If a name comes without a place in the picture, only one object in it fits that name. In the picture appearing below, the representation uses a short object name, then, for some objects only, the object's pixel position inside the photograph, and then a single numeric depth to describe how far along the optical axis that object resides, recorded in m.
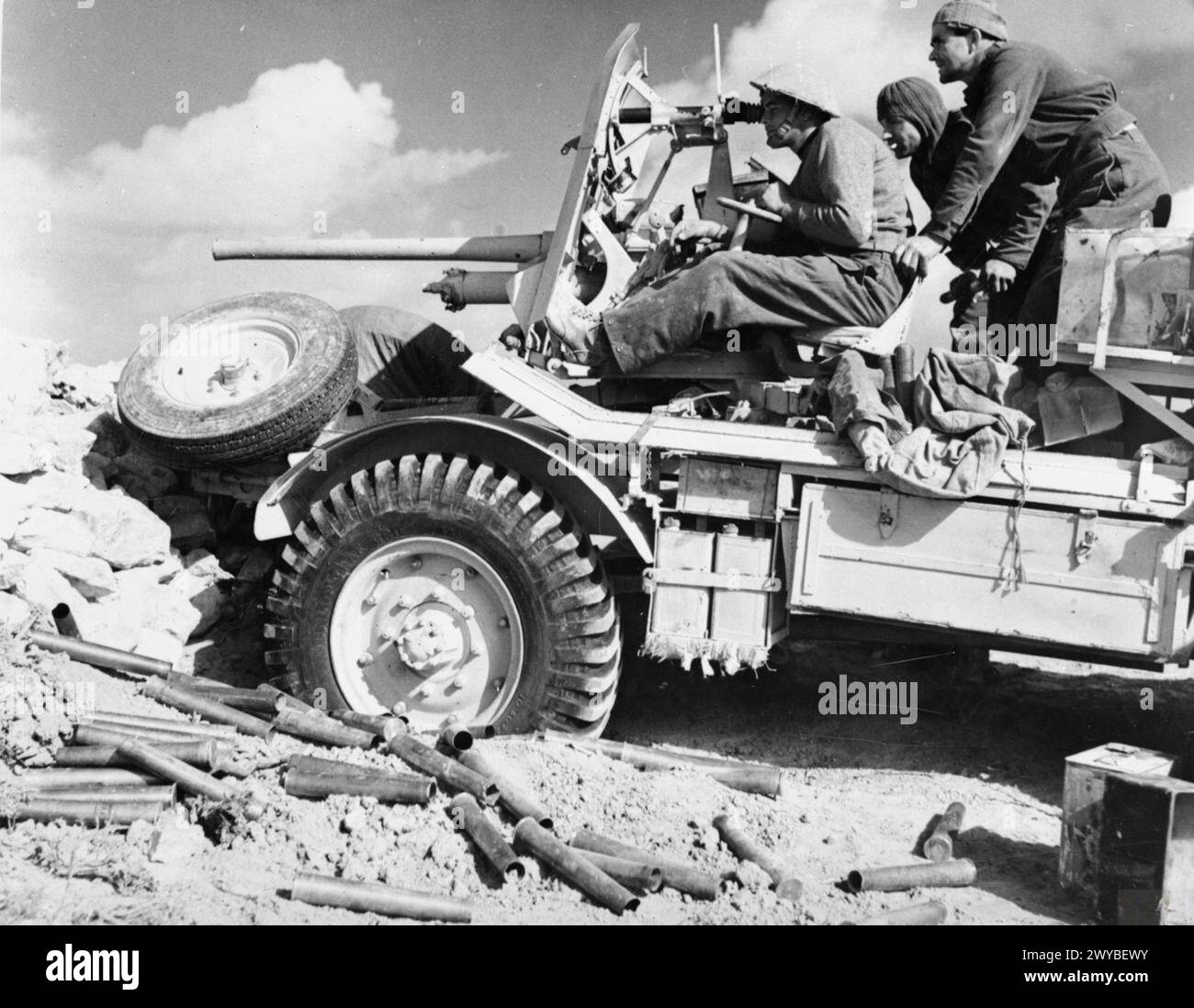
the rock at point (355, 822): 4.59
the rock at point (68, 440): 7.37
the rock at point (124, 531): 6.80
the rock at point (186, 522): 7.55
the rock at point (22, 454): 6.77
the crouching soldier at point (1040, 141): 5.75
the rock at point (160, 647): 6.51
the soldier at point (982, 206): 6.25
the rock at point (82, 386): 8.73
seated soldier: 5.62
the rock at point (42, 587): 6.02
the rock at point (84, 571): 6.34
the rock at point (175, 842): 4.43
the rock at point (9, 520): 6.28
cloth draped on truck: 5.02
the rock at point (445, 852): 4.47
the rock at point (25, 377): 8.19
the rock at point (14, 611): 5.68
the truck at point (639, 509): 5.03
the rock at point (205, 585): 7.12
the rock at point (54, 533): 6.38
